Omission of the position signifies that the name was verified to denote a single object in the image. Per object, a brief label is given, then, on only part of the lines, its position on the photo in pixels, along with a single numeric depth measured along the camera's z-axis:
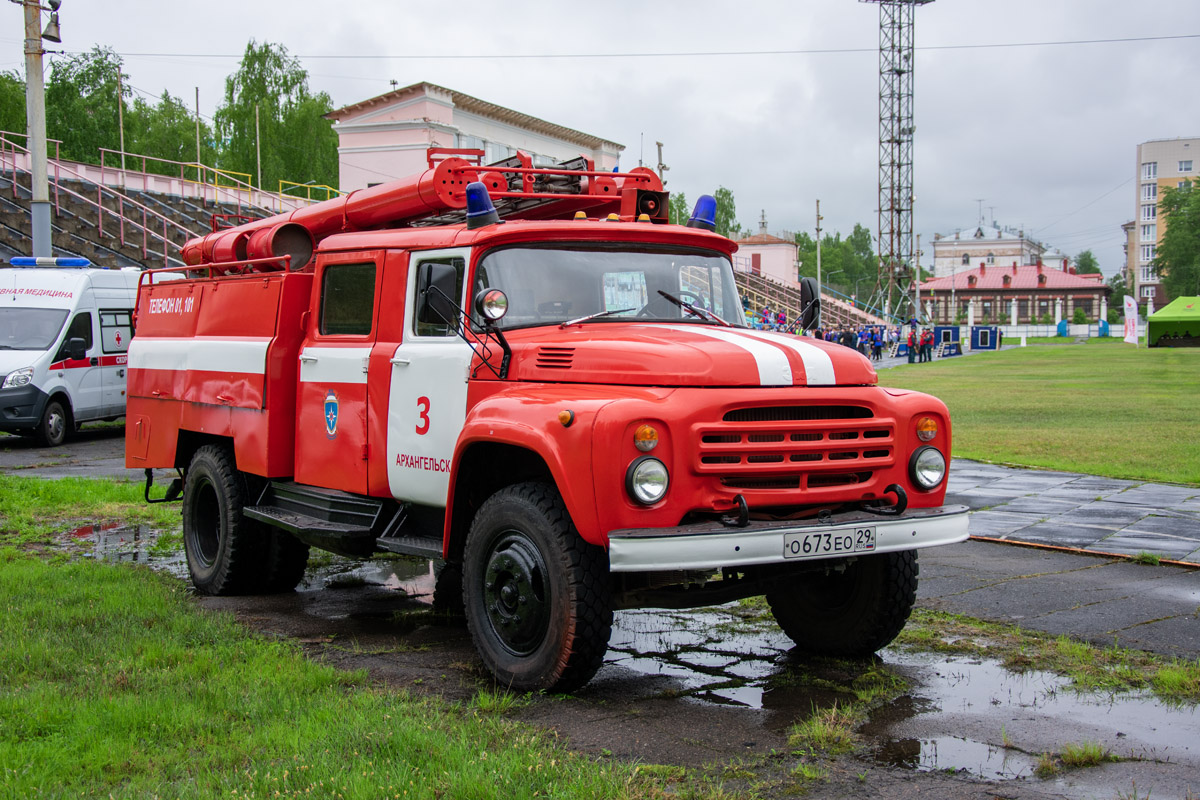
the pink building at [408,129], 52.47
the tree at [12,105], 59.25
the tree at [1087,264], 186.25
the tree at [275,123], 65.38
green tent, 59.09
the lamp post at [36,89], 19.16
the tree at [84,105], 62.66
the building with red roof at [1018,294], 122.38
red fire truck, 5.24
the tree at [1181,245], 105.19
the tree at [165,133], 69.69
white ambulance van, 18.12
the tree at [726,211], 115.44
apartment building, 144.50
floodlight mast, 74.69
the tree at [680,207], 88.44
